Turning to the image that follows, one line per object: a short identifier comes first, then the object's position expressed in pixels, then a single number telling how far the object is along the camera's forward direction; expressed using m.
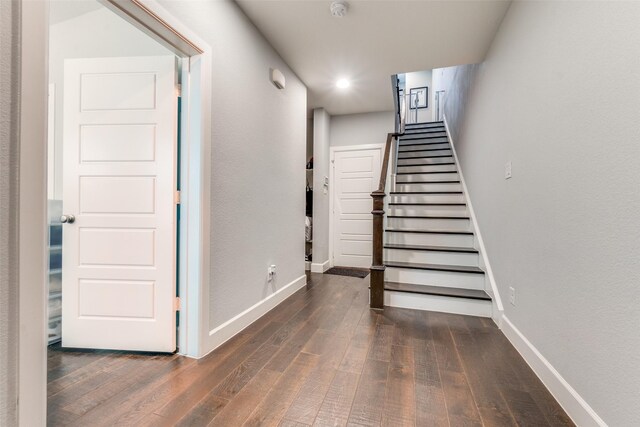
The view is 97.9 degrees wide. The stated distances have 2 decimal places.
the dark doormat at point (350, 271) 4.11
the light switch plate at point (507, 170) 2.16
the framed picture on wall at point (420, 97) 7.69
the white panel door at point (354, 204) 4.54
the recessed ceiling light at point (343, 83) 3.38
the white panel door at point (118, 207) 1.80
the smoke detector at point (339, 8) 2.04
